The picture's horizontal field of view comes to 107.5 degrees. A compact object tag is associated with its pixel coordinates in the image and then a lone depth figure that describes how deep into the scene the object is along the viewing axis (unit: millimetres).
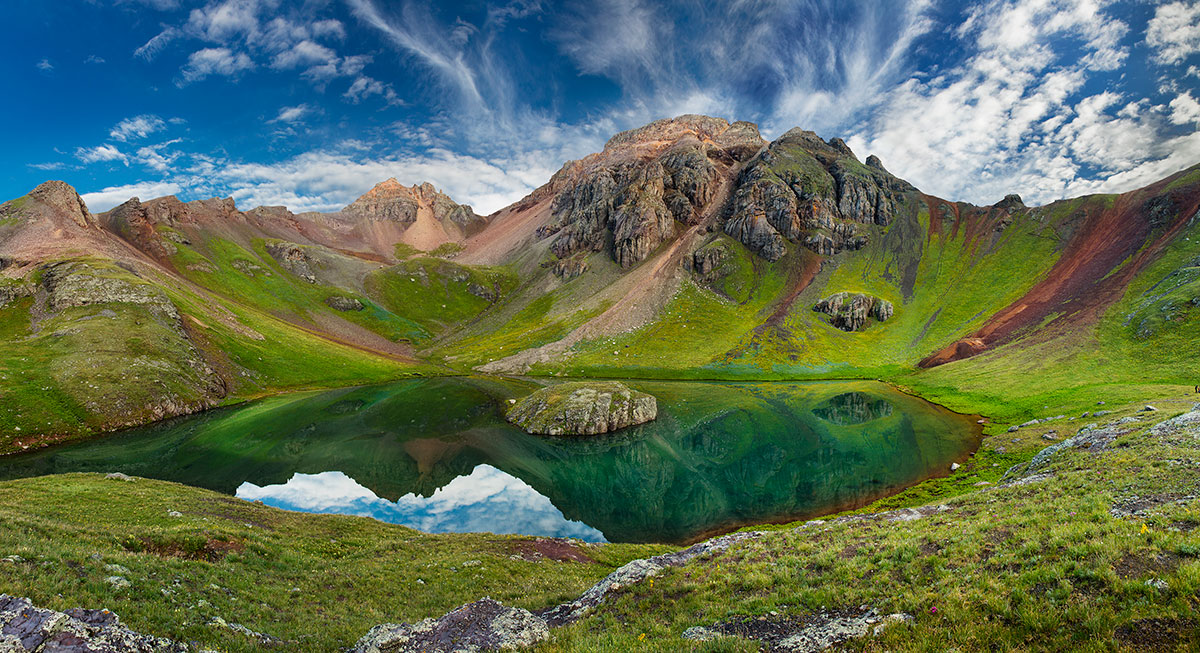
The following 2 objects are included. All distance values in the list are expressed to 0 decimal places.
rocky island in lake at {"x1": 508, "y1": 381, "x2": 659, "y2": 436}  70938
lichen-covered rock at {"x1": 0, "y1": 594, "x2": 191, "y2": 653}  9320
